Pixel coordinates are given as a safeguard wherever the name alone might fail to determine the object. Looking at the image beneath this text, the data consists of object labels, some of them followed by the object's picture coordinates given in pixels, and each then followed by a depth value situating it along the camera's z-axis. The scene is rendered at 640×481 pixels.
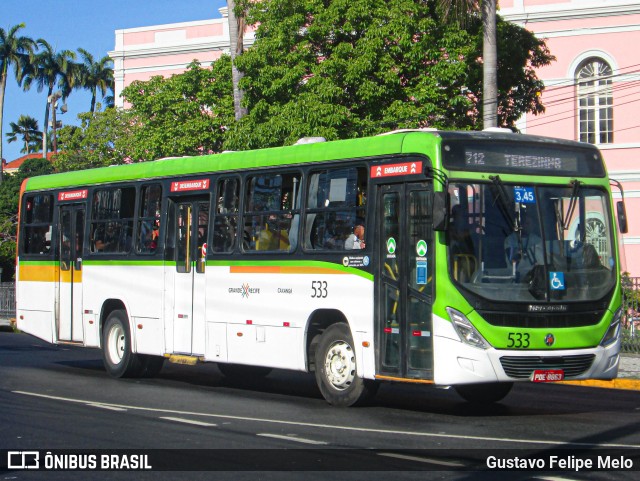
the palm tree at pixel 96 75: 78.06
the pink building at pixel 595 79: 43.25
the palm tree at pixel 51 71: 75.44
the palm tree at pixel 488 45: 24.16
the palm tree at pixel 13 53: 72.50
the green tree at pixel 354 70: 27.66
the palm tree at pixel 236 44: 30.02
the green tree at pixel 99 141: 43.72
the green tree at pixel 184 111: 35.12
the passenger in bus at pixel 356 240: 13.45
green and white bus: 12.26
